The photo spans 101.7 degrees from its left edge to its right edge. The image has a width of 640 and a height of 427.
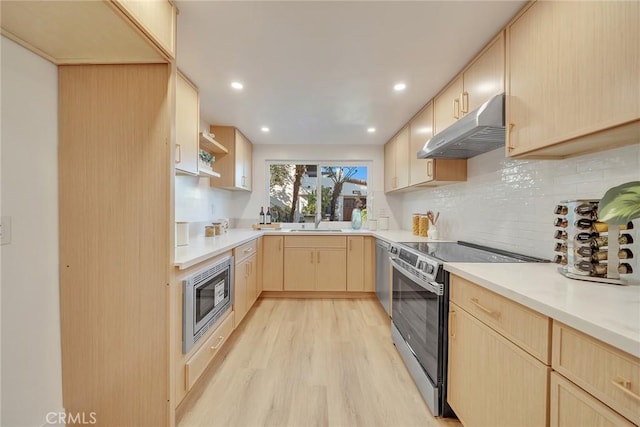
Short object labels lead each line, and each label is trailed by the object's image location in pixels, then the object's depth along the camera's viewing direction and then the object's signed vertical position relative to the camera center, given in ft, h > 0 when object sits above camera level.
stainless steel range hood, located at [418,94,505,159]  4.79 +1.63
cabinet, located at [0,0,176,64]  3.31 +2.55
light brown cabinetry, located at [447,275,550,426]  2.96 -2.04
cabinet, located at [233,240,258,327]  7.84 -2.32
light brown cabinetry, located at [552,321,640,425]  2.07 -1.41
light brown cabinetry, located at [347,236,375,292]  11.34 -2.27
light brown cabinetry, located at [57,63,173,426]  4.46 -0.40
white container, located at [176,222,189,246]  6.66 -0.60
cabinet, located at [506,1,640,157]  2.97 +1.82
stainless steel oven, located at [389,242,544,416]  4.92 -2.13
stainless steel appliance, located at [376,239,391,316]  9.20 -2.43
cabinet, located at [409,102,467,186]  7.93 +1.46
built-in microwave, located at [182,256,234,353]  4.92 -1.98
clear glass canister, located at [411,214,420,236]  10.49 -0.56
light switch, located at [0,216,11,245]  3.67 -0.30
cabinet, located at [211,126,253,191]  10.57 +2.05
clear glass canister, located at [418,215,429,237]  10.15 -0.57
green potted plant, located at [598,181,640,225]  2.58 +0.09
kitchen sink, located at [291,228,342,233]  13.45 -0.95
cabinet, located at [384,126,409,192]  10.17 +2.16
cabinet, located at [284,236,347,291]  11.36 -2.29
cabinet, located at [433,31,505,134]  4.97 +2.80
